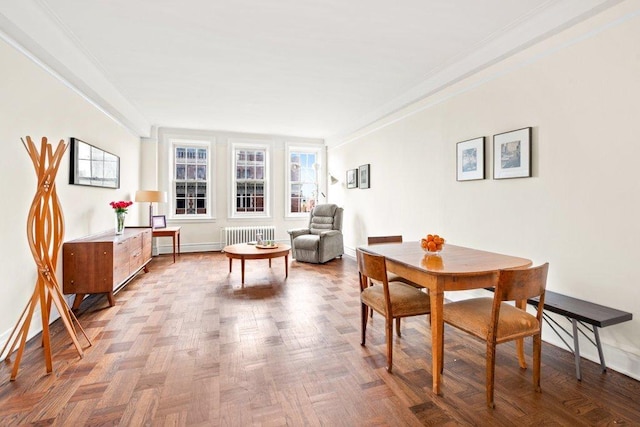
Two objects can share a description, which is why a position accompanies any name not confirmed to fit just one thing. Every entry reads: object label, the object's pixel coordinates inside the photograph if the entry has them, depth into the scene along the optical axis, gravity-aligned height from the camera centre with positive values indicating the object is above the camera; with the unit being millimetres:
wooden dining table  1966 -400
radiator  7043 -499
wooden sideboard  3219 -587
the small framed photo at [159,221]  6188 -191
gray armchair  5691 -477
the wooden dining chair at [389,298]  2209 -644
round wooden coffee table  4359 -577
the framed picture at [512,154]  2838 +562
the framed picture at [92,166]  3482 +589
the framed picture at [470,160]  3350 +595
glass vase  4288 -160
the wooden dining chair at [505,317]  1766 -656
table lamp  5710 +287
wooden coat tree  2176 -257
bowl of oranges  2475 -252
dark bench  2031 -684
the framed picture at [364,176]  5768 +686
